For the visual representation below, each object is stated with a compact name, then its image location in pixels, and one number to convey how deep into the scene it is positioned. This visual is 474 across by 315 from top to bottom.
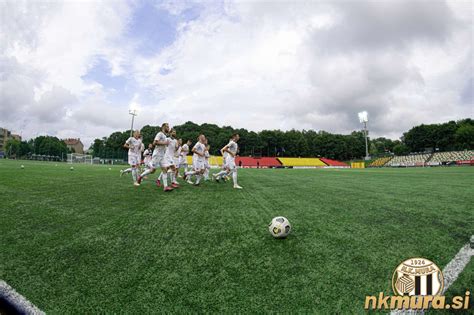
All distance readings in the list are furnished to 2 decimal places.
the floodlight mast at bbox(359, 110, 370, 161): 62.75
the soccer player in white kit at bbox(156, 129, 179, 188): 8.42
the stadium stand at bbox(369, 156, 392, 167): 71.39
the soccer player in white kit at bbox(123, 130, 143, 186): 10.55
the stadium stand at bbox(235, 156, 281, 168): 63.13
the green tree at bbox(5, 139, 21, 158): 89.19
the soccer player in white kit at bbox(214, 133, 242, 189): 9.40
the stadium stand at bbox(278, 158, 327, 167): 71.05
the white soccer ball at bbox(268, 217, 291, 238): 3.67
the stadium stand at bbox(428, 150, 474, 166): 55.12
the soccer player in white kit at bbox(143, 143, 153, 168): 15.42
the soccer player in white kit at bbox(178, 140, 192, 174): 12.58
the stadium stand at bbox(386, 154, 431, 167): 63.62
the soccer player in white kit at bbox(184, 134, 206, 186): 10.39
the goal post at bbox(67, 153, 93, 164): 57.31
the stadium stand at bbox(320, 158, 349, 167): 76.81
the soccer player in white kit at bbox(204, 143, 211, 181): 12.25
